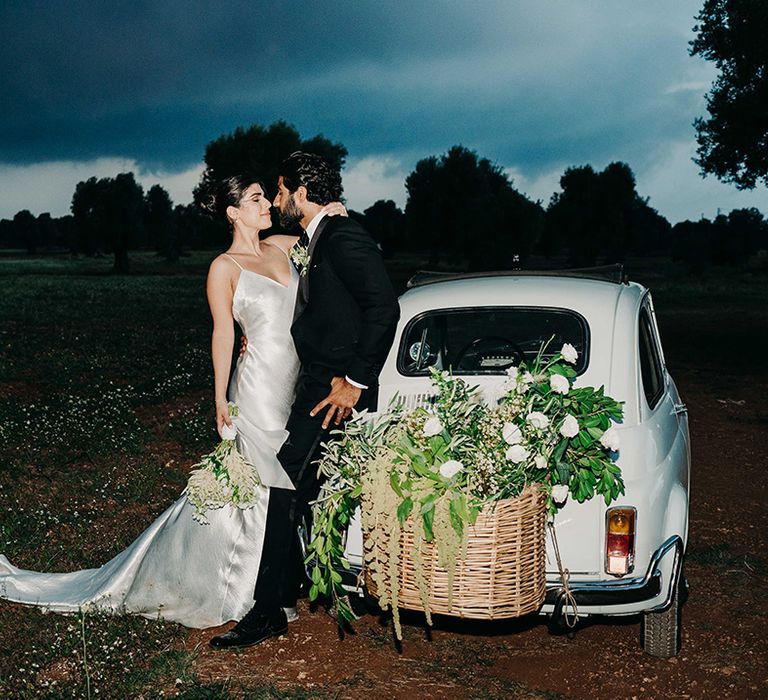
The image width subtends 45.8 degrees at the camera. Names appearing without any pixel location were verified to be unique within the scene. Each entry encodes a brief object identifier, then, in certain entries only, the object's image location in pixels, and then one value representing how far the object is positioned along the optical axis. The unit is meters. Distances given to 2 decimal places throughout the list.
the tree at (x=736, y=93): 23.69
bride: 4.98
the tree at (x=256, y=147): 63.72
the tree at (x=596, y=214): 79.12
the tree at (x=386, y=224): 105.91
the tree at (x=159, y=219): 76.62
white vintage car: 4.32
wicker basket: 3.64
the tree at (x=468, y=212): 69.62
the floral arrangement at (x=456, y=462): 3.61
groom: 4.40
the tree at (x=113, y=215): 71.81
